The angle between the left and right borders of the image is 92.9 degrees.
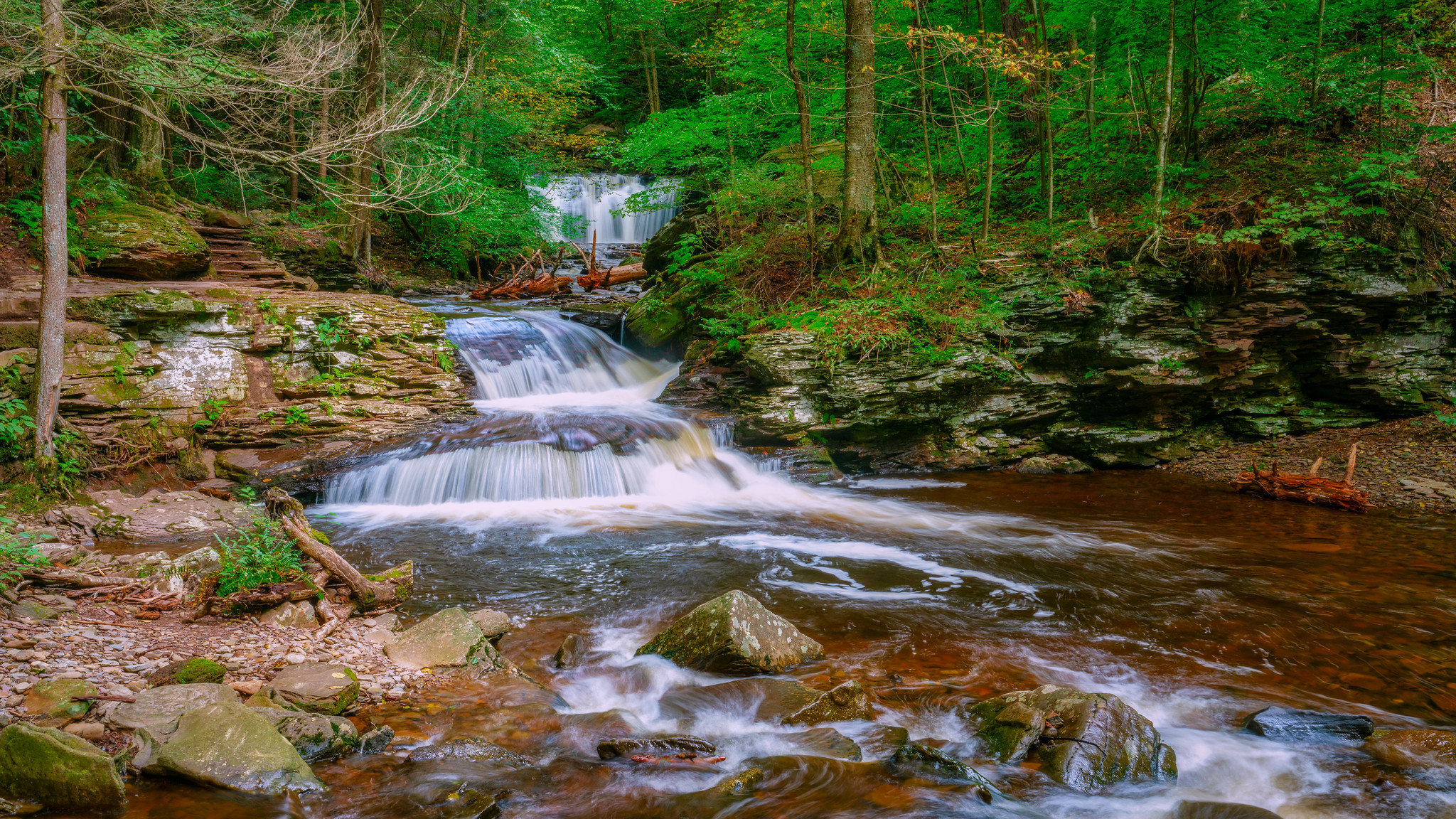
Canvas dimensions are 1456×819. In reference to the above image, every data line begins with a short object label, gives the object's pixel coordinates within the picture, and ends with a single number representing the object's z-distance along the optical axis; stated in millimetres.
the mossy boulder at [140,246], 9211
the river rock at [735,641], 4398
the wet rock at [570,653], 4578
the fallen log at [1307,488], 7965
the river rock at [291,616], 4512
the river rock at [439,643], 4258
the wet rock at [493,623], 4793
